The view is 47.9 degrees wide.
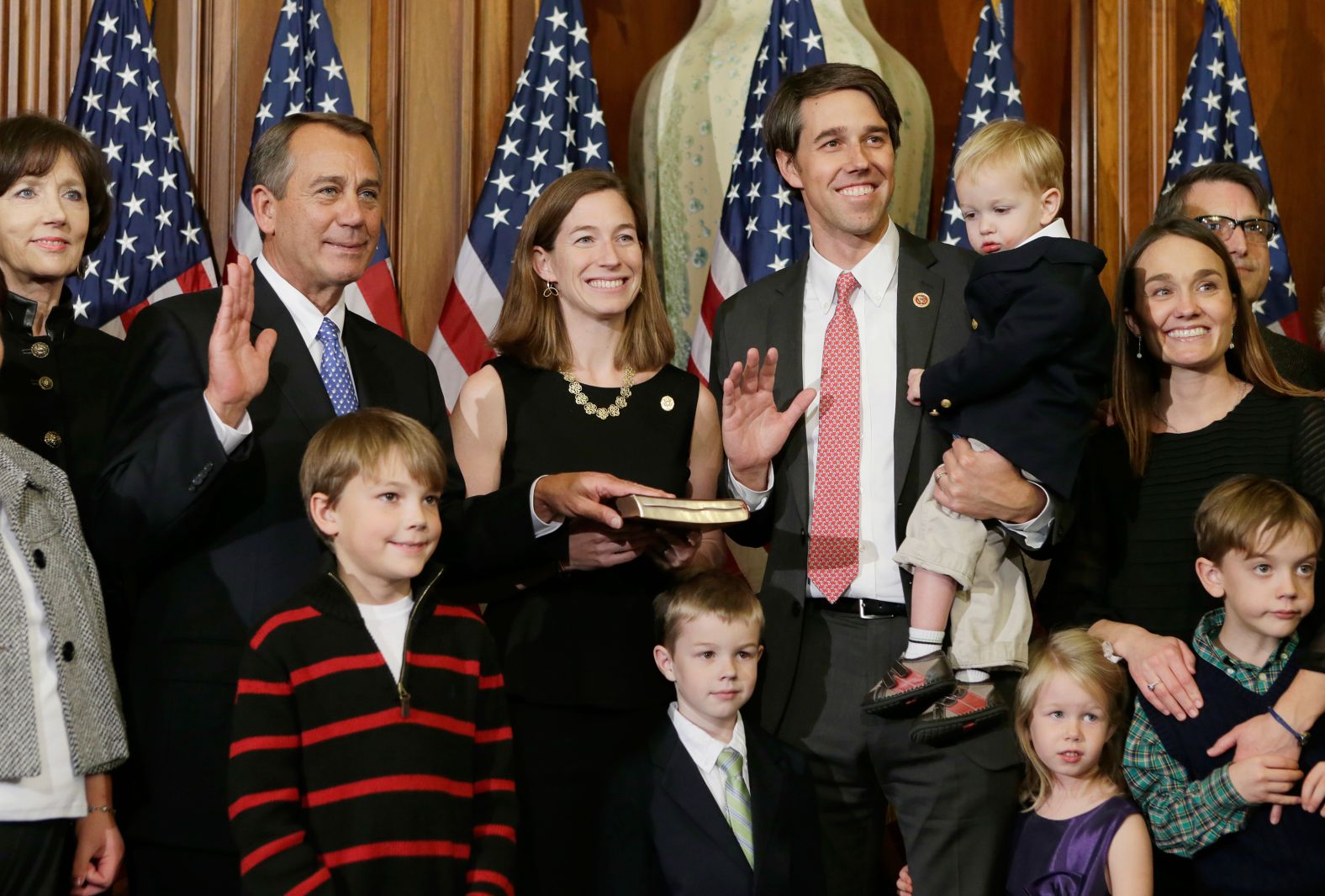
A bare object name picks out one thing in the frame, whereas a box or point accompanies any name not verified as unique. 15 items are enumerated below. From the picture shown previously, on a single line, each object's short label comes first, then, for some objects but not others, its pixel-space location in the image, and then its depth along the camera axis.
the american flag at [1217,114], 5.06
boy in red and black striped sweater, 2.64
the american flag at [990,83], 5.16
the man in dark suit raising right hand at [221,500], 2.90
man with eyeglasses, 4.09
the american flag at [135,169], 4.33
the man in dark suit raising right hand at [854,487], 3.14
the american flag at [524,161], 4.73
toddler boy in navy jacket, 3.09
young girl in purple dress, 3.09
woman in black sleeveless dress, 3.21
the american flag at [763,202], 4.83
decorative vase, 5.14
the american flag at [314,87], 4.66
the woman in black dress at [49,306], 3.30
